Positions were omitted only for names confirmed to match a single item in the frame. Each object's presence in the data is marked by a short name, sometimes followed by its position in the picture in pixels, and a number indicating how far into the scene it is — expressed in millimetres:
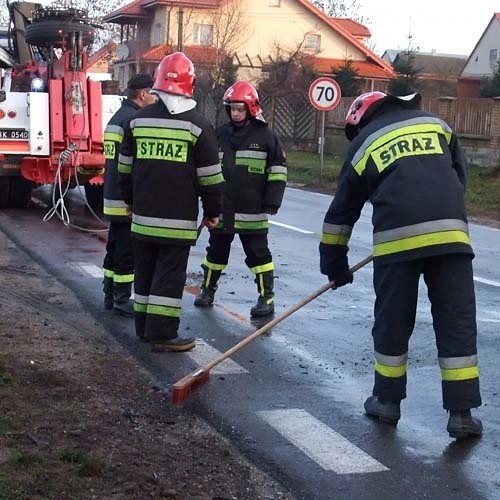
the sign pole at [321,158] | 24498
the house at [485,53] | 70875
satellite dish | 24647
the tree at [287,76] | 40500
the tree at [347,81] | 41188
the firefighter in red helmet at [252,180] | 7930
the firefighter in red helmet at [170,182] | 6633
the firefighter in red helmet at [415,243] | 5031
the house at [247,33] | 48344
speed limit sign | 22641
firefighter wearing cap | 7672
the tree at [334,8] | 70812
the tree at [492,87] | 44406
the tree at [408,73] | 40312
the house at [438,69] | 54681
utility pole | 37944
